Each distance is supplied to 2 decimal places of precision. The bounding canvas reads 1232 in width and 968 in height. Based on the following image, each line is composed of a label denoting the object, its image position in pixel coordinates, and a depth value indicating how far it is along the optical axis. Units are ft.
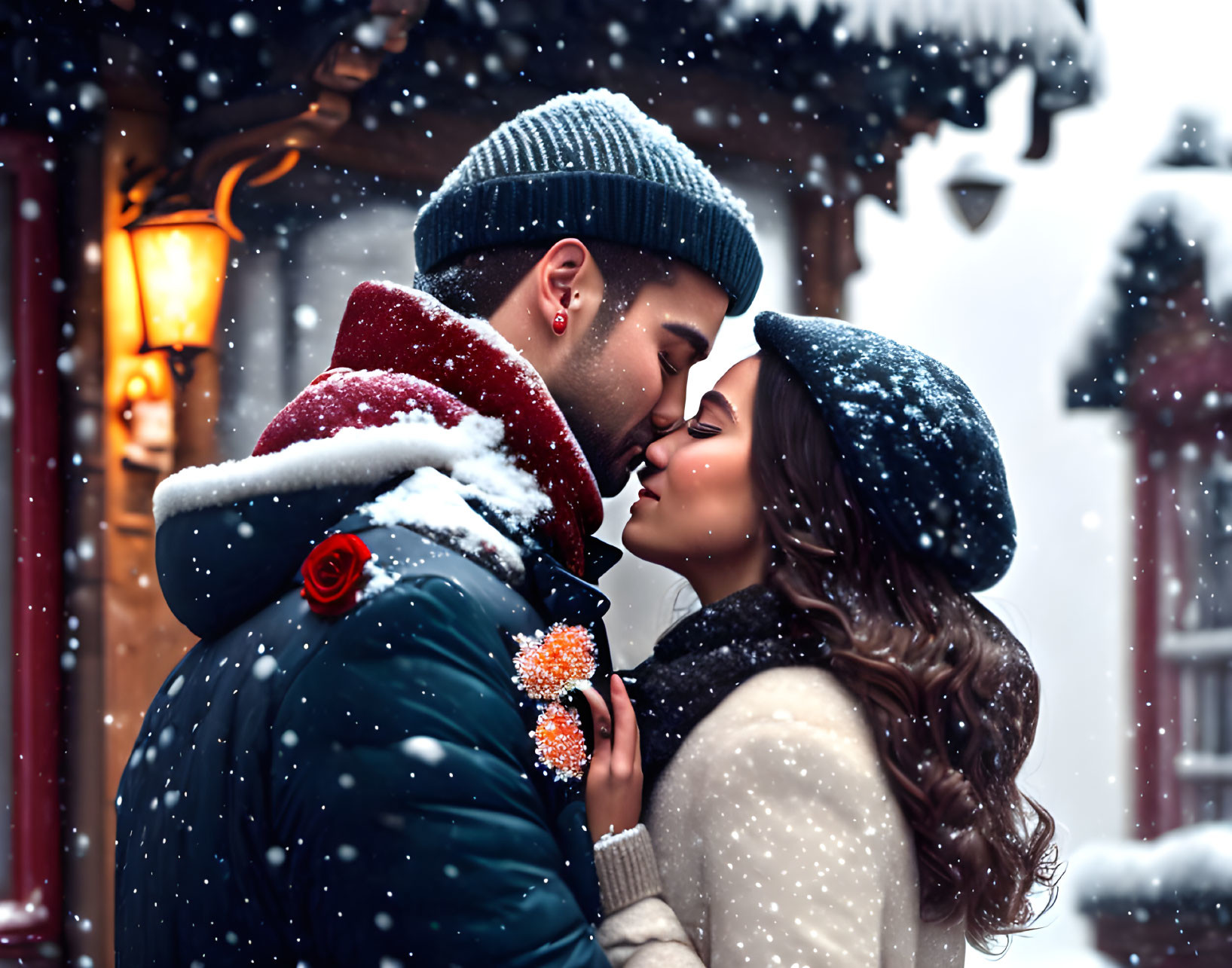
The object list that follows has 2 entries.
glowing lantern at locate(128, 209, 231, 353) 12.51
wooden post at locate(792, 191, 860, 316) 14.24
